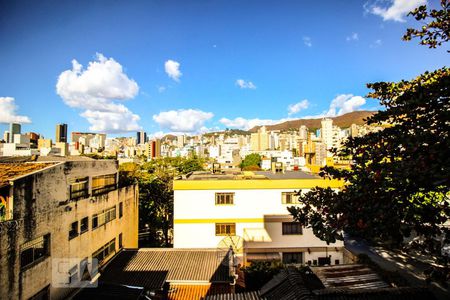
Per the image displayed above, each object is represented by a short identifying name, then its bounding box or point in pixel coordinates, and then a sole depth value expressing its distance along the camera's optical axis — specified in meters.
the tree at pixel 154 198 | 24.97
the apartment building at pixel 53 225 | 8.75
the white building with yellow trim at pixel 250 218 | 17.88
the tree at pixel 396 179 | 4.26
